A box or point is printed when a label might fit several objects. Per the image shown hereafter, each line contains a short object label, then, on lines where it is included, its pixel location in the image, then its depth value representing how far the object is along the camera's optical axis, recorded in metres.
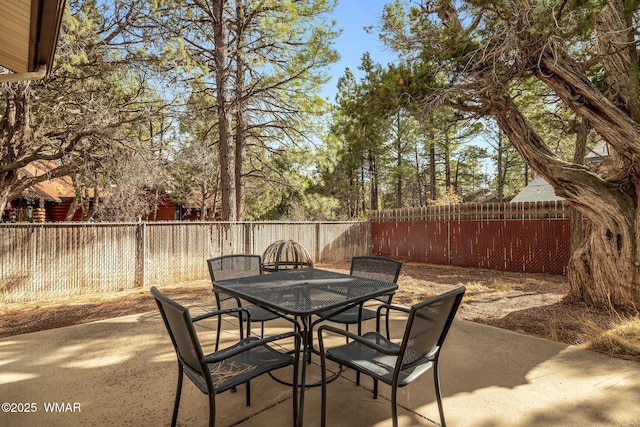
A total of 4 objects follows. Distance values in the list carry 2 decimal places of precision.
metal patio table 2.20
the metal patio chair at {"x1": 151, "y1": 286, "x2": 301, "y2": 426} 1.72
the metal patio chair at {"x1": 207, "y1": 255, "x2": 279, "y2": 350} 3.17
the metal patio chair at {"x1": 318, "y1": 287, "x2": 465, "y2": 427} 1.82
